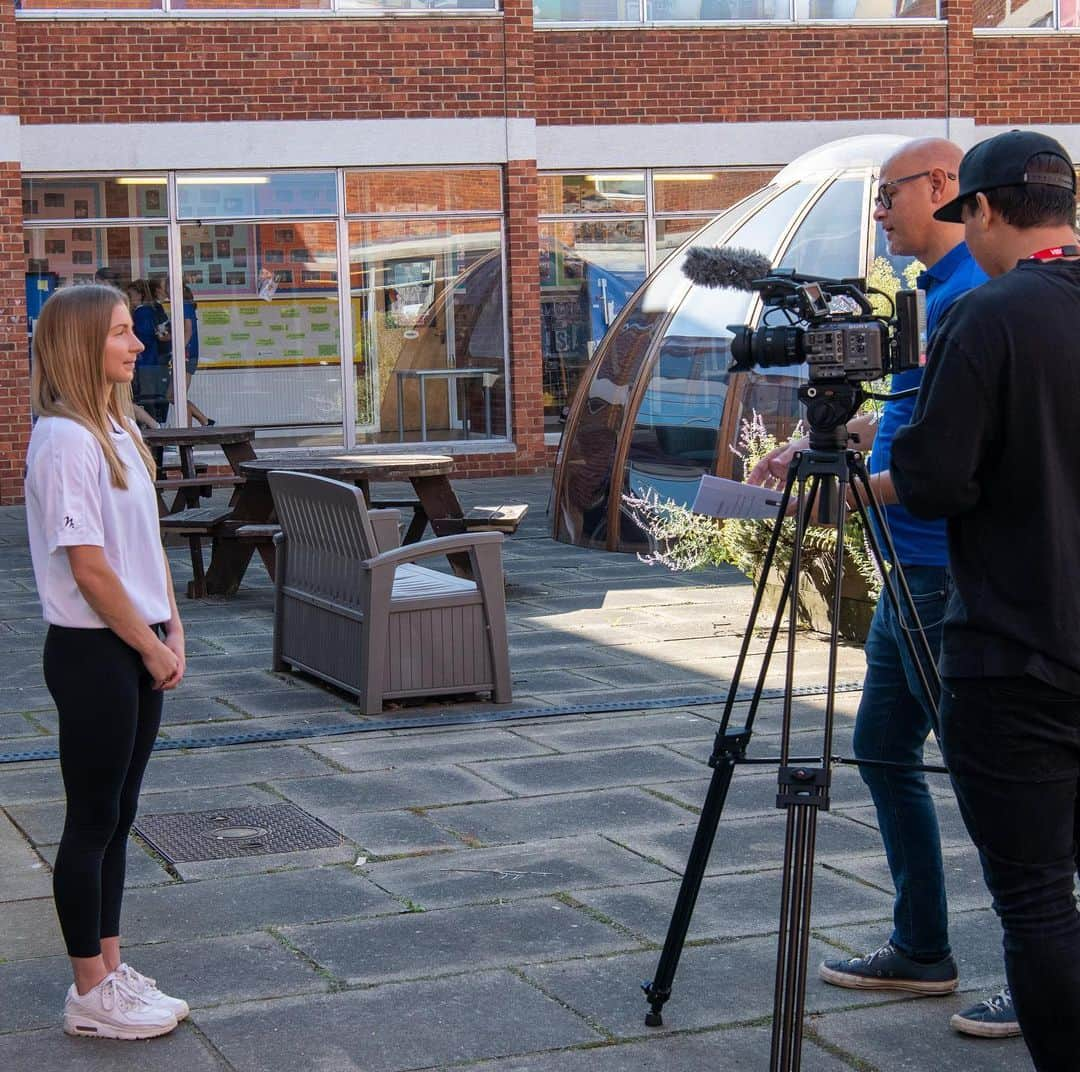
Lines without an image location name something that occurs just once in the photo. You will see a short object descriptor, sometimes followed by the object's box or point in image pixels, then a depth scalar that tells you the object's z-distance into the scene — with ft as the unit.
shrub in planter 27.41
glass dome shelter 38.52
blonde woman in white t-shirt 12.19
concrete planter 27.81
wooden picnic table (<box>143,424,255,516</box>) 42.93
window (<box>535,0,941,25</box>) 61.57
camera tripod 10.84
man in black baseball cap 9.60
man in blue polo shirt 12.66
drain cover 17.34
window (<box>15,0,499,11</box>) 56.44
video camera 11.16
